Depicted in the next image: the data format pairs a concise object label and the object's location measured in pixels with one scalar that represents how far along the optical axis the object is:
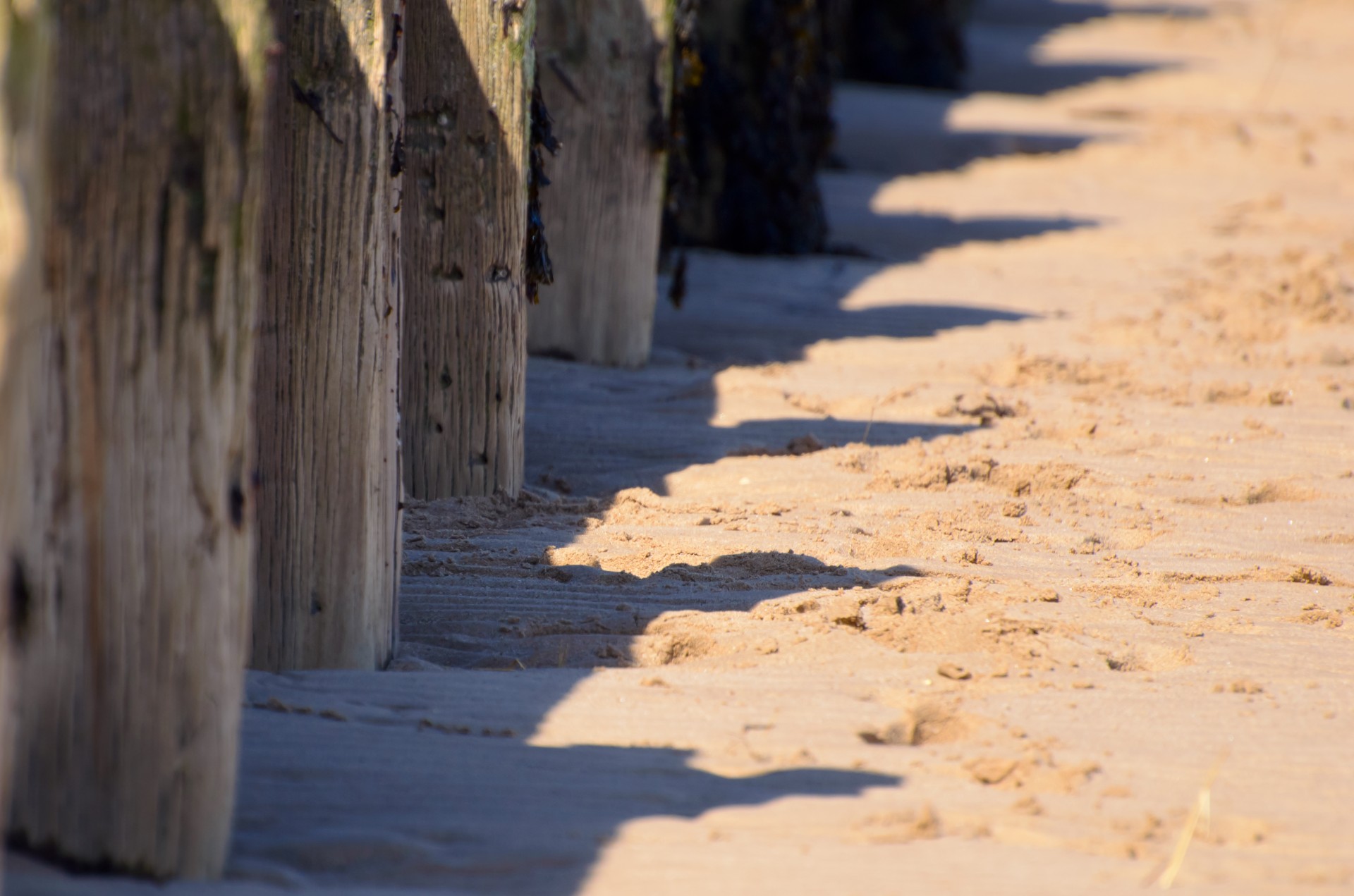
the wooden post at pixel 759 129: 16.75
